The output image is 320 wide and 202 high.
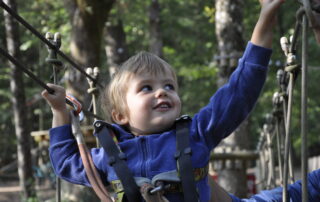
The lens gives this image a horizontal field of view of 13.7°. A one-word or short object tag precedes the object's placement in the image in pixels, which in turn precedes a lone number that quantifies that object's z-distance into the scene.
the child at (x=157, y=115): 2.62
